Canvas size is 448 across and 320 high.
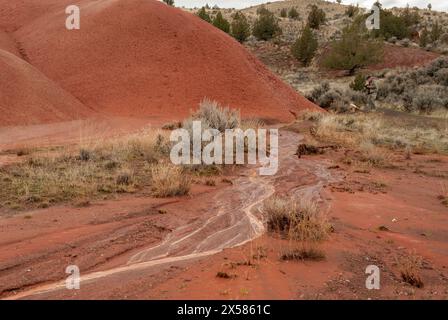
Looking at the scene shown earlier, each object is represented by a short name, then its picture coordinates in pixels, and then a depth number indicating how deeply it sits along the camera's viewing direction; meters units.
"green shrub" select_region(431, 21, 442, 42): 43.09
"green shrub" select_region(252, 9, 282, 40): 44.08
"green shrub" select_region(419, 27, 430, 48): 41.66
